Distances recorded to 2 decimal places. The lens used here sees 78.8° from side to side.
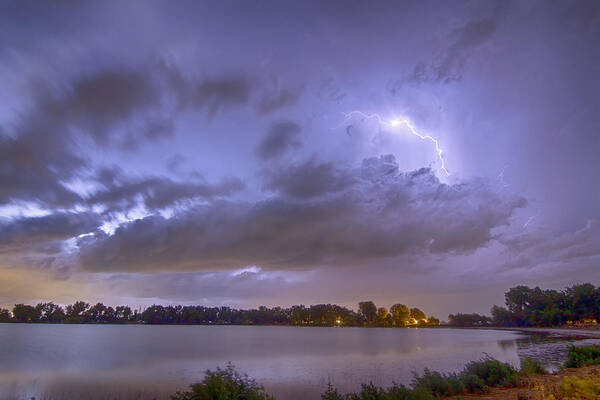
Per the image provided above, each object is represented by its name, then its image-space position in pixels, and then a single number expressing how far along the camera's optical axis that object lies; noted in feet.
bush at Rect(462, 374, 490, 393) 72.36
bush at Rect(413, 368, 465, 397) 69.56
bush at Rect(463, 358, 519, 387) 78.33
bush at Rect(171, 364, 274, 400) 51.80
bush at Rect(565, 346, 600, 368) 95.40
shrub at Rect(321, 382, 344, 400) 56.61
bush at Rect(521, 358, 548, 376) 83.58
